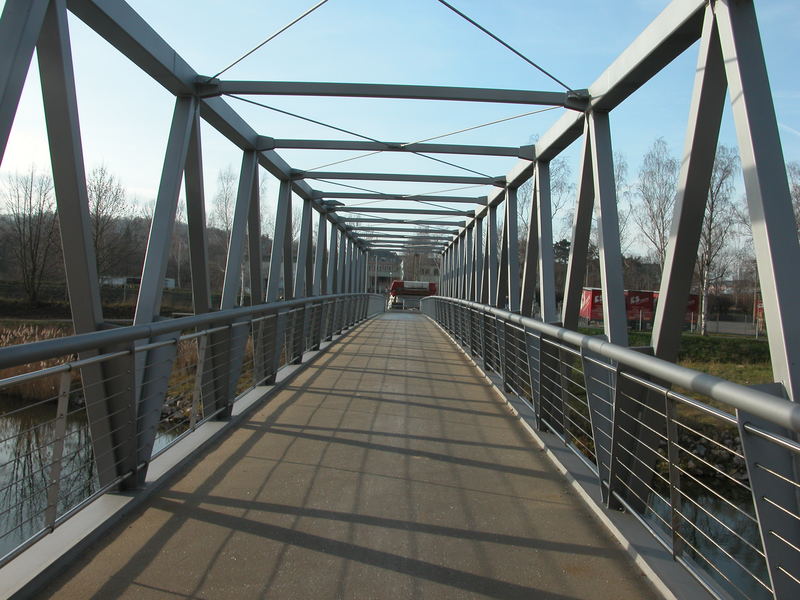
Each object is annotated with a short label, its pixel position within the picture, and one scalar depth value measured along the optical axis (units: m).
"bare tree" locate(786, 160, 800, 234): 15.44
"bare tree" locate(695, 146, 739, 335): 20.59
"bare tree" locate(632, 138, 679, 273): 24.25
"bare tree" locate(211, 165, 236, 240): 32.53
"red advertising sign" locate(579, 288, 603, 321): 30.42
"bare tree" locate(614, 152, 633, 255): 25.71
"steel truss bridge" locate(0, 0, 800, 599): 2.33
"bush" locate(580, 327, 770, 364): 22.75
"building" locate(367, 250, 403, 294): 64.89
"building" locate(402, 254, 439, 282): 71.31
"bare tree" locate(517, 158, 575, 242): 27.39
